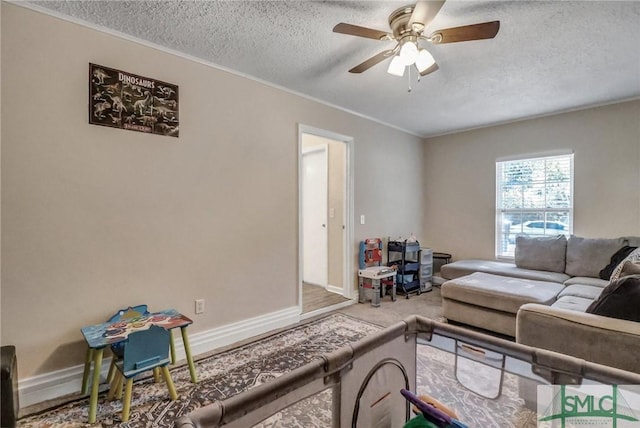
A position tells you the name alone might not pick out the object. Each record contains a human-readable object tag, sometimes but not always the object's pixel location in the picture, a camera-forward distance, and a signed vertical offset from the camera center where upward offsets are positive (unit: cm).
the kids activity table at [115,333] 171 -76
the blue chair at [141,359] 171 -89
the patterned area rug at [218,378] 173 -121
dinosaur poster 208 +82
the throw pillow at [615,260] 300 -48
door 454 -3
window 394 +20
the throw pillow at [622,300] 156 -47
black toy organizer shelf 422 -75
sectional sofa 151 -70
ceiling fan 169 +112
